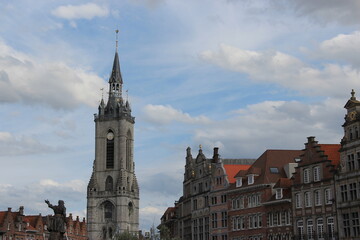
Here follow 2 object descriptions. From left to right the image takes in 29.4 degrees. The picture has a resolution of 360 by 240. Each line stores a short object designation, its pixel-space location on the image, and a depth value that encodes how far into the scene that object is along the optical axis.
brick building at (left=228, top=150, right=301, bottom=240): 85.94
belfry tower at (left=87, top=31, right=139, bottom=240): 181.50
